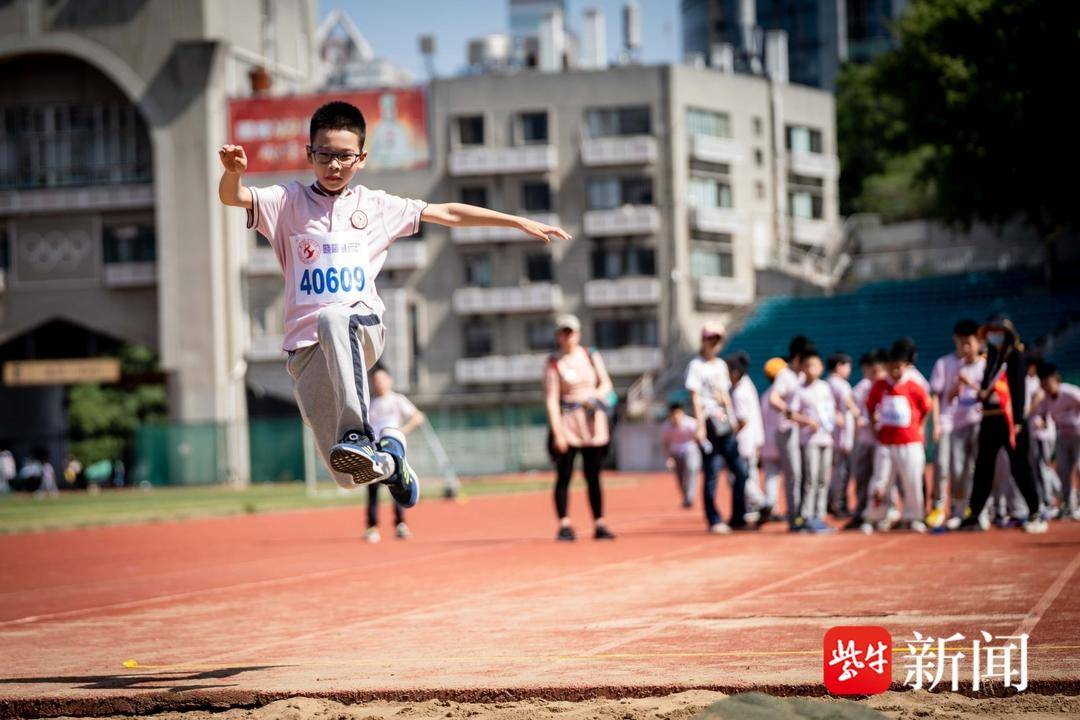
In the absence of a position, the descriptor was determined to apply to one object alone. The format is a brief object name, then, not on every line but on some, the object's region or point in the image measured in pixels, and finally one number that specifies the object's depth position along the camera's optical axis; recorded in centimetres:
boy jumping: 804
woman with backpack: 1622
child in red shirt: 1638
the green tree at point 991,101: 4609
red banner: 6562
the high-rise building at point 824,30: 12150
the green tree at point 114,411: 6712
